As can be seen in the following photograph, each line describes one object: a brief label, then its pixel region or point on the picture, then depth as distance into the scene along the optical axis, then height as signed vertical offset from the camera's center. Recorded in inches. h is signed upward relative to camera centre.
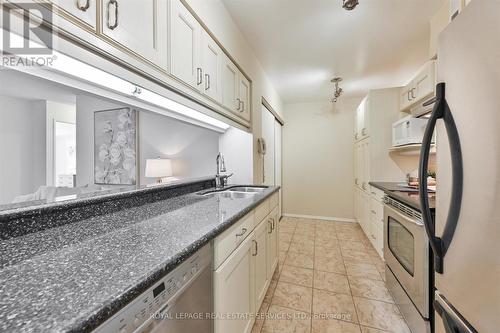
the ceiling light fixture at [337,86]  129.9 +52.9
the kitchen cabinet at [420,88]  81.7 +34.0
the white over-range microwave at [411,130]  89.5 +15.9
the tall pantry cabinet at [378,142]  114.7 +13.6
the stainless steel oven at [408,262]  52.6 -27.6
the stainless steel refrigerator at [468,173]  24.2 -0.8
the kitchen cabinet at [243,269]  38.6 -23.6
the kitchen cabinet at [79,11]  27.1 +20.7
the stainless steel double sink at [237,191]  79.5 -9.5
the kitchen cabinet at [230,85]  72.2 +29.5
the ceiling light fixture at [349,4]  60.3 +46.6
